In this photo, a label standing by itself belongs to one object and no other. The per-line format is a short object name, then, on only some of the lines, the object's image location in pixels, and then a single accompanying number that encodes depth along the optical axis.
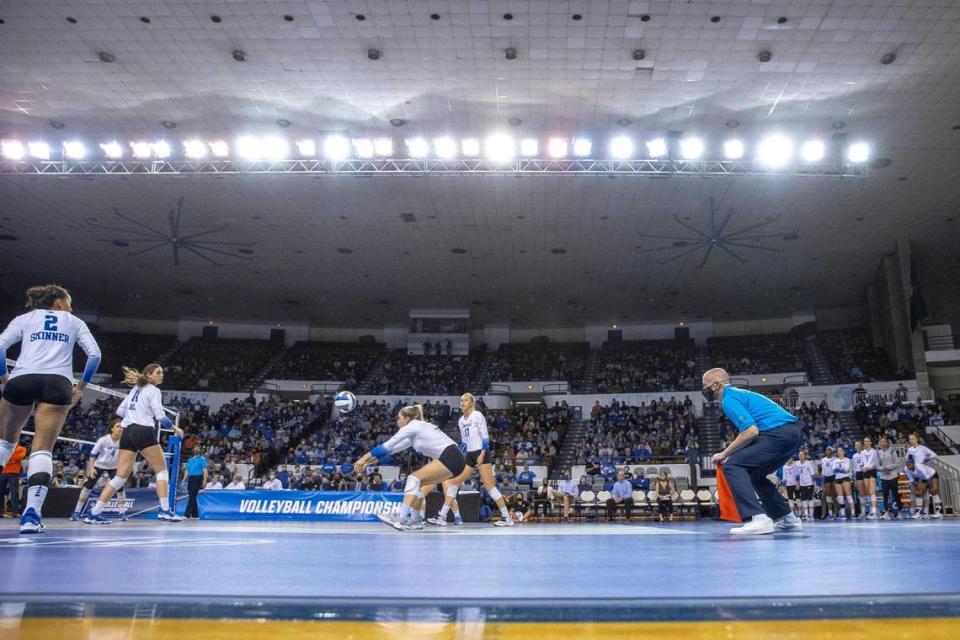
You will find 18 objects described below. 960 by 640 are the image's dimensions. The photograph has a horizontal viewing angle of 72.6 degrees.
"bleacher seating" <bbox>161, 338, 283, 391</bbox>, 32.06
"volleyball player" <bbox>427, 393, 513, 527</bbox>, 8.54
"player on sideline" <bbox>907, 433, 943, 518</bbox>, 13.42
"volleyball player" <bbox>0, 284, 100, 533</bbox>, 4.75
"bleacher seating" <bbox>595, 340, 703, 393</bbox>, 31.41
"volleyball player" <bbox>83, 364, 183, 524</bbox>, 7.21
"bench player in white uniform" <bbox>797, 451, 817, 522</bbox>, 15.04
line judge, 5.14
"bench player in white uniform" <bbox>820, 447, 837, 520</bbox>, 14.78
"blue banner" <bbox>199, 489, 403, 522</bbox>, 12.84
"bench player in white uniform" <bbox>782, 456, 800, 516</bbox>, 15.36
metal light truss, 15.86
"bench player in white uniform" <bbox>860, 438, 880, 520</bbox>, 13.65
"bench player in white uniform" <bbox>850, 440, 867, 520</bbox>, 14.12
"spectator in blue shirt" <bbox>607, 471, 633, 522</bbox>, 16.50
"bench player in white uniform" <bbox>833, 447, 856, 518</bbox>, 14.24
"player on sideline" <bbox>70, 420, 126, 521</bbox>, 9.35
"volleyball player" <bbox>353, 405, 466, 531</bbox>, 6.67
